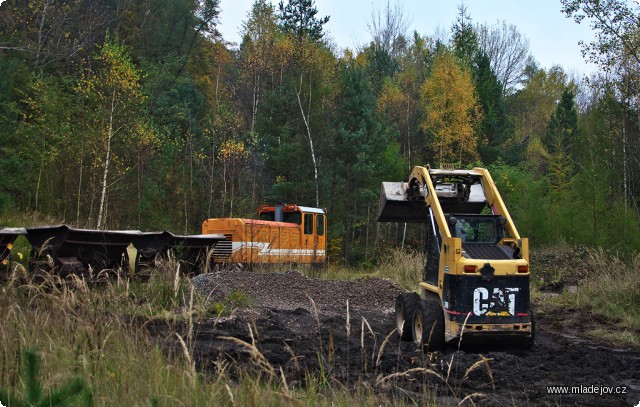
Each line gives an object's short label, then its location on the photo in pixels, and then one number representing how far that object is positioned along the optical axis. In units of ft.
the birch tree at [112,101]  75.05
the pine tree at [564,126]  129.25
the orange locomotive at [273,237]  70.38
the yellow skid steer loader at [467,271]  27.99
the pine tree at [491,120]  145.38
